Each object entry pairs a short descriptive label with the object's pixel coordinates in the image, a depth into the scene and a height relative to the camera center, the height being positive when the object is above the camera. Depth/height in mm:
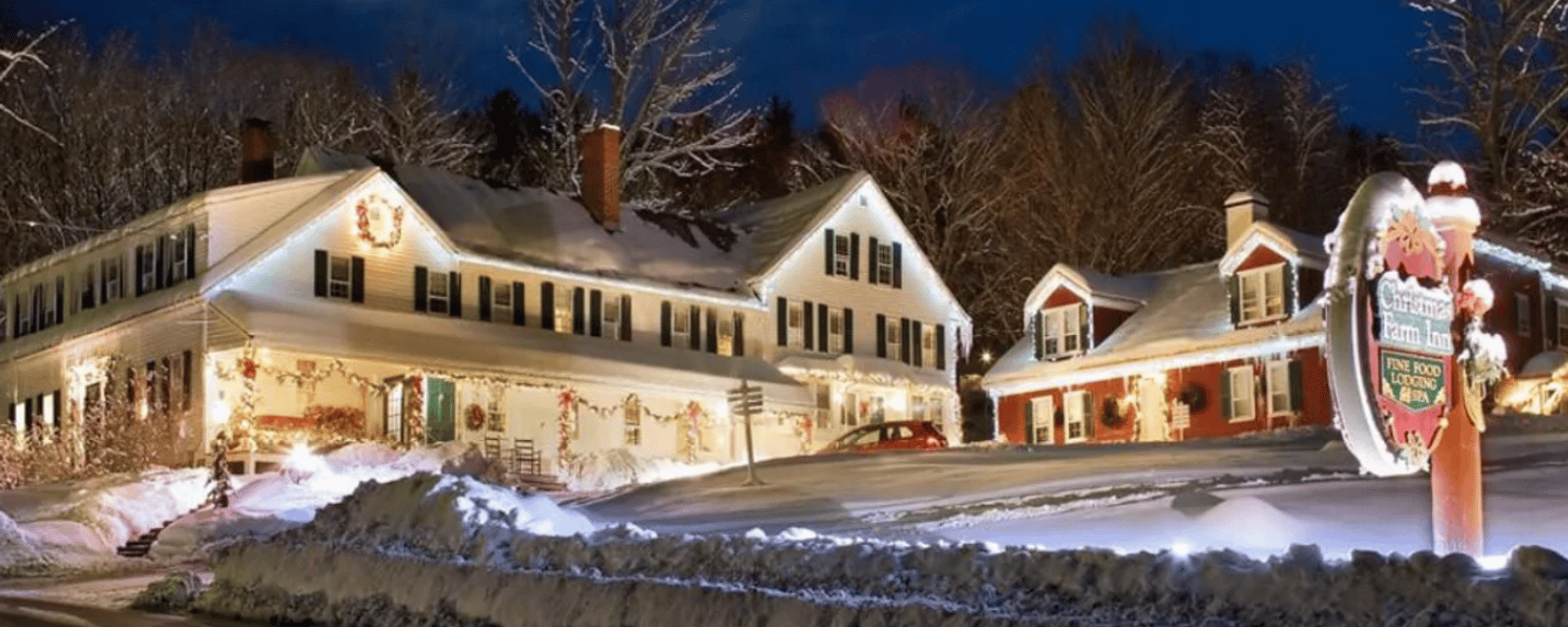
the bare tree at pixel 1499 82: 43031 +7954
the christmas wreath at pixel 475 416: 41406 +247
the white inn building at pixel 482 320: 39219 +2444
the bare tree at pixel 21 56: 24656 +4909
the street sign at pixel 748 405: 29516 +289
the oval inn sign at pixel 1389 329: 13945 +612
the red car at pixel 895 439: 39688 -361
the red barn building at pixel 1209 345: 41969 +1613
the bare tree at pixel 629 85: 58406 +10203
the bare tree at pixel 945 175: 62625 +7996
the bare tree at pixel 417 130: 58469 +9163
